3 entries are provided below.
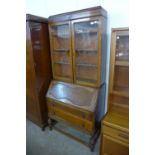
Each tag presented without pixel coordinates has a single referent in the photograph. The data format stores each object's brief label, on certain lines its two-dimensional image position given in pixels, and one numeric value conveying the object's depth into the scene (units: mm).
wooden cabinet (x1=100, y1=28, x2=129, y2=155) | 1380
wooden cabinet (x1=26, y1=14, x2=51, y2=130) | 1905
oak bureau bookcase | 1704
